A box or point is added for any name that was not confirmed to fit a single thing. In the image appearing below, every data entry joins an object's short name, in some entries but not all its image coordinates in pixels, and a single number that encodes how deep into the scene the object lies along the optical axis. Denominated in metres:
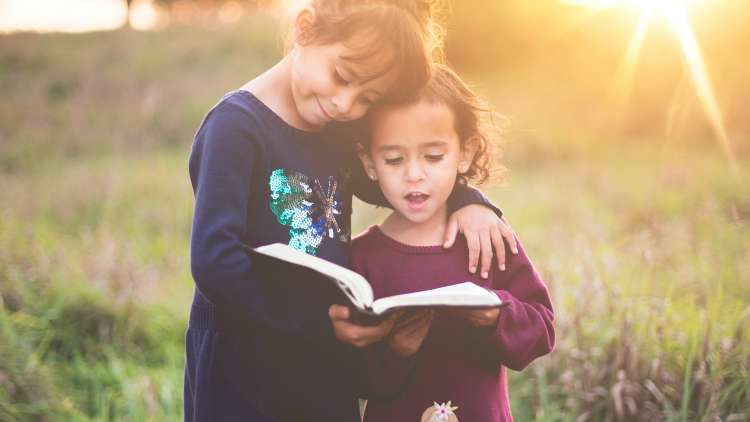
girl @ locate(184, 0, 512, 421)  1.62
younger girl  1.82
